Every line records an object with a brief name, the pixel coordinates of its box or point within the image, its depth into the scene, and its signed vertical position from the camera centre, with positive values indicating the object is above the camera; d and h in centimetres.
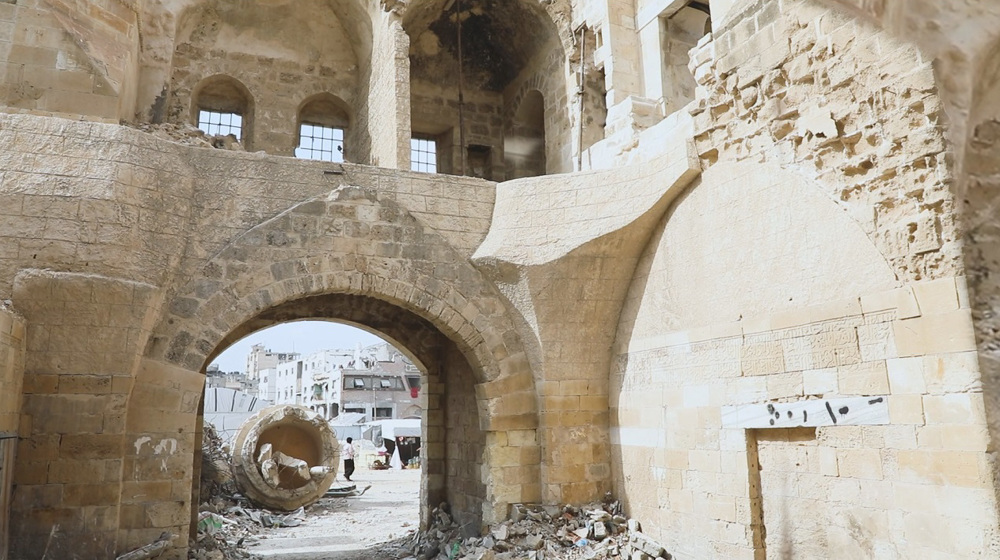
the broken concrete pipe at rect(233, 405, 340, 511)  1157 -44
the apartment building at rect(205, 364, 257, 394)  4750 +364
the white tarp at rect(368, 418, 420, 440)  2459 +2
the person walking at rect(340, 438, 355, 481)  1734 -79
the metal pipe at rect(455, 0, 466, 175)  1078 +625
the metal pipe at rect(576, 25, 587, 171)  1022 +467
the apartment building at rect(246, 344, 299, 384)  6825 +666
